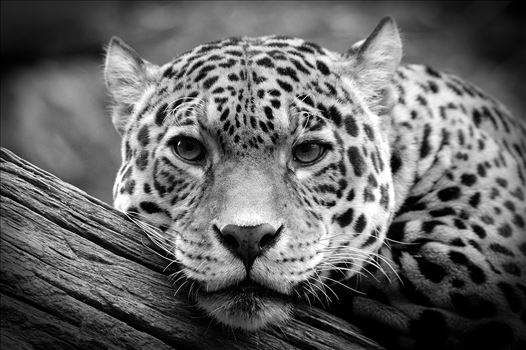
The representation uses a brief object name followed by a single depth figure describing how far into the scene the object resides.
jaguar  4.29
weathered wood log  4.00
